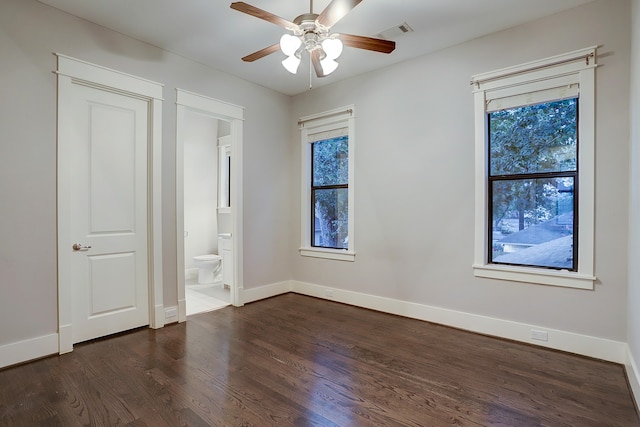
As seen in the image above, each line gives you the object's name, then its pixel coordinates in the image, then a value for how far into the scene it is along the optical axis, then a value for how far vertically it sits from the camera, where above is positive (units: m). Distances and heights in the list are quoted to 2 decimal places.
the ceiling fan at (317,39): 2.17 +1.29
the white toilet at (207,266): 5.52 -0.97
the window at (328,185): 4.44 +0.39
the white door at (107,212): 3.01 -0.02
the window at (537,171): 2.80 +0.38
